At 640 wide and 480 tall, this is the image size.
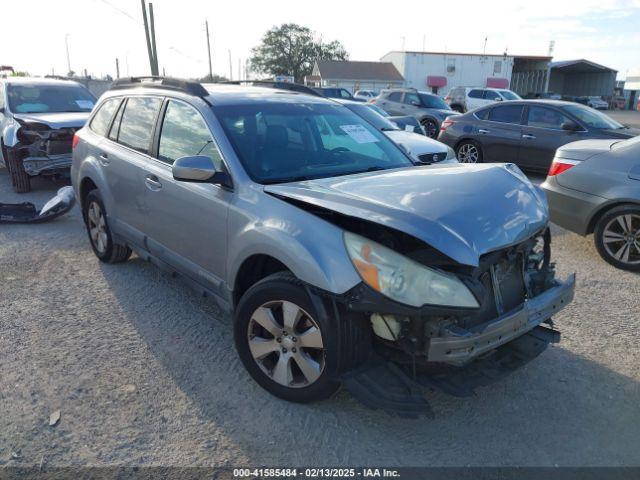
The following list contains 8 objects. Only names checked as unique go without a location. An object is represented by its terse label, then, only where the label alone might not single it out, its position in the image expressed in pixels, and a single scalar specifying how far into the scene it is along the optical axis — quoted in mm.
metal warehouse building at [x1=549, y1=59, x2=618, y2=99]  59031
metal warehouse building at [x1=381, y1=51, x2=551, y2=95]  57094
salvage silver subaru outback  2488
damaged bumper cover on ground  6887
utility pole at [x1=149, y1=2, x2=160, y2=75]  26156
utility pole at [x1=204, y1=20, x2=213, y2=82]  49562
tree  75750
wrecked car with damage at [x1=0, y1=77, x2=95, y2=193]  8414
